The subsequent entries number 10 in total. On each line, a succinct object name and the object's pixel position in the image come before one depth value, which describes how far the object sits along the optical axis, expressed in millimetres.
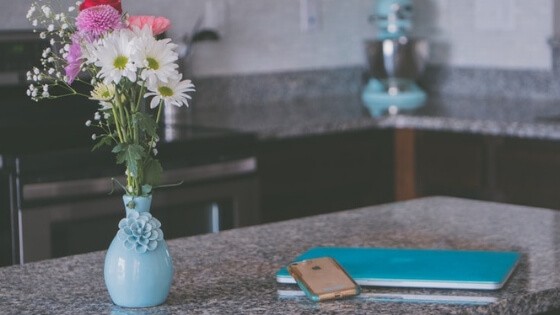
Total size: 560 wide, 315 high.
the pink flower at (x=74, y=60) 1762
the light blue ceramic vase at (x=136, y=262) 1825
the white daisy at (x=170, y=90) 1805
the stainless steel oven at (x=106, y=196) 3184
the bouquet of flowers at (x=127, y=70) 1755
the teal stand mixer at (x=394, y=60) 4558
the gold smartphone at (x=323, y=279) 1857
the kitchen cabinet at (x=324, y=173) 3856
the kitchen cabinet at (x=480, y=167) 3713
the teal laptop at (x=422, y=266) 1916
